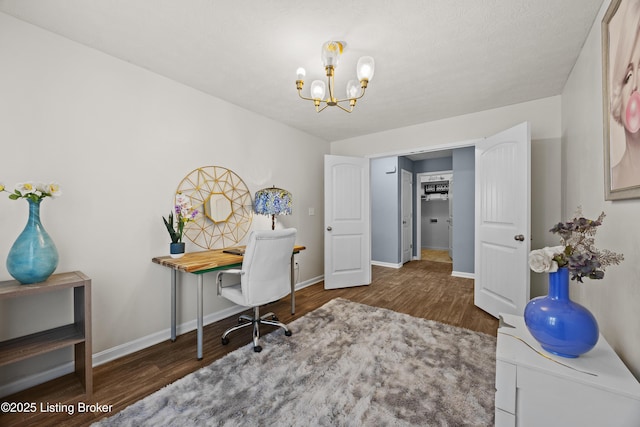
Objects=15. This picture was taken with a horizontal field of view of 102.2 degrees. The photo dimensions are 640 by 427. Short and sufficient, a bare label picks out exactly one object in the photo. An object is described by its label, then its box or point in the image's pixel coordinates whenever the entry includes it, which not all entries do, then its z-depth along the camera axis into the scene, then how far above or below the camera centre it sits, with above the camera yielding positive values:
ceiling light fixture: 1.72 +1.02
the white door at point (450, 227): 6.51 -0.35
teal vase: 1.47 -0.23
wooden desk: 2.01 -0.40
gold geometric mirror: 2.59 +0.09
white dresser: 0.84 -0.61
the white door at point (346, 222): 3.84 -0.13
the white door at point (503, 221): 2.47 -0.08
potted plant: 2.25 -0.08
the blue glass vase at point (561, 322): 0.95 -0.41
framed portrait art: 1.04 +0.53
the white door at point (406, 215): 5.63 -0.03
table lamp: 2.96 +0.14
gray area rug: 1.44 -1.13
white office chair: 2.03 -0.48
